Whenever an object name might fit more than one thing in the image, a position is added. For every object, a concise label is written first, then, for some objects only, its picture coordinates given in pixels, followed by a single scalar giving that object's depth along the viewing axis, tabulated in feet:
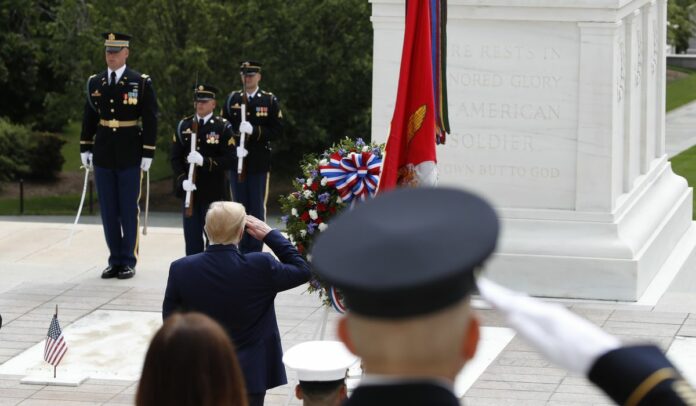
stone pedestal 62.64
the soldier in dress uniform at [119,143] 67.41
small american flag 49.37
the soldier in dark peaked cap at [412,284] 11.62
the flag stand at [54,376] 49.39
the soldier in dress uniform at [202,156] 69.10
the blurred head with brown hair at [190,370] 19.48
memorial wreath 47.21
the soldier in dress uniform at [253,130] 76.02
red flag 41.86
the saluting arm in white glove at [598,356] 12.35
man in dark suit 35.09
